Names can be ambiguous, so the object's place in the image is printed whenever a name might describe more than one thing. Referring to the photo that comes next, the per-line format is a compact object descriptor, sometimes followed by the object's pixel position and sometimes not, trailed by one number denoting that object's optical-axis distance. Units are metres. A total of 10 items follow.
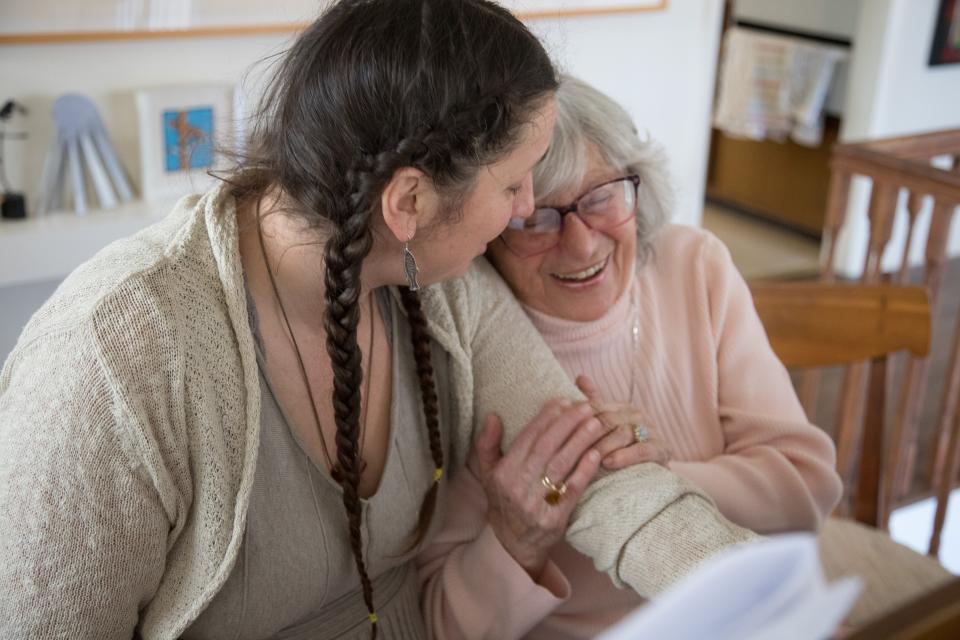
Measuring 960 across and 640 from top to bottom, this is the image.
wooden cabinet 5.16
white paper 0.37
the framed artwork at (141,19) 2.49
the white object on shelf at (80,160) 2.62
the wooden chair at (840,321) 1.77
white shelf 2.58
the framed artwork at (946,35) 4.61
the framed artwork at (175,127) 2.74
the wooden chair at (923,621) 0.54
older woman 1.35
